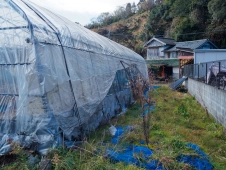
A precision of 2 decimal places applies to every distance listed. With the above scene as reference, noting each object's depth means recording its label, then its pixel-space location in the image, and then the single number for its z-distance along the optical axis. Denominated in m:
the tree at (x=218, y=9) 22.75
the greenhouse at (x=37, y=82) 3.96
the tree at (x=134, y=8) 60.38
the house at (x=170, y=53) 21.98
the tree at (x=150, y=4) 51.25
